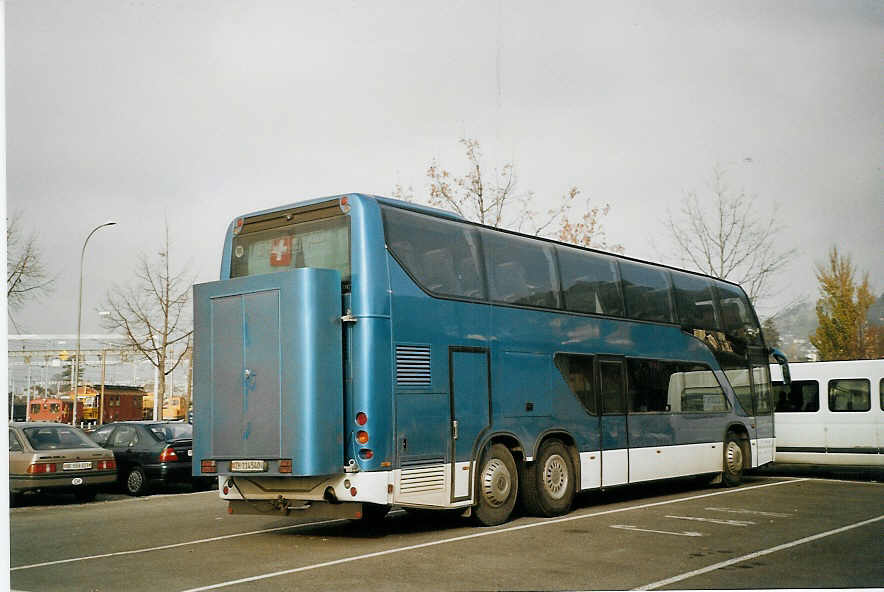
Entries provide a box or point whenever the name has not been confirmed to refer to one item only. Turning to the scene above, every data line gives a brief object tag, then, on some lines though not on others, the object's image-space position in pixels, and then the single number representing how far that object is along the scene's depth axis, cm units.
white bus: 2036
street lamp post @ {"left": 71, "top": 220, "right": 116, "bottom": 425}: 3320
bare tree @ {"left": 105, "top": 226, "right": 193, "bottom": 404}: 3597
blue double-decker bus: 1027
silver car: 1647
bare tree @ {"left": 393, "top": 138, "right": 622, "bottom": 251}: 3023
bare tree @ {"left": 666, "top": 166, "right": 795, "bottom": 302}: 3200
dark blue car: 1831
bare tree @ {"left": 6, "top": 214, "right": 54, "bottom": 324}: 2920
